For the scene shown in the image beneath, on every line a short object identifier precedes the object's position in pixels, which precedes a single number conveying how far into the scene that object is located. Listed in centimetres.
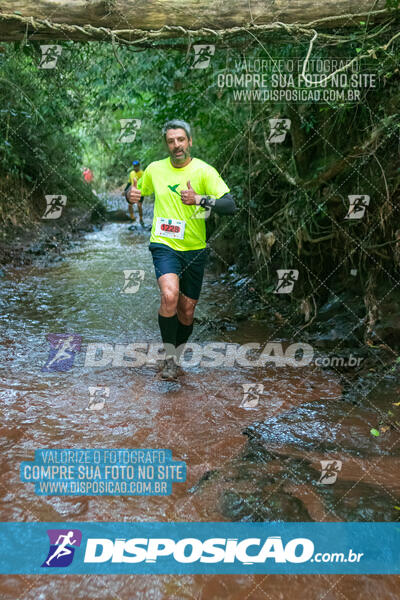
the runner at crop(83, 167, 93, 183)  1509
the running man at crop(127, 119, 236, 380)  385
